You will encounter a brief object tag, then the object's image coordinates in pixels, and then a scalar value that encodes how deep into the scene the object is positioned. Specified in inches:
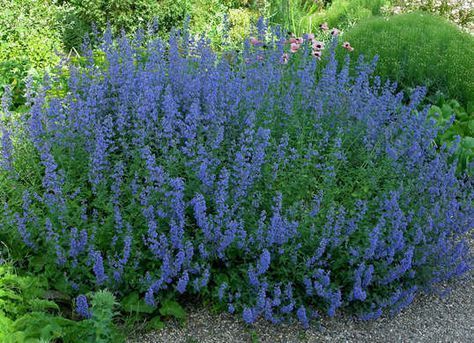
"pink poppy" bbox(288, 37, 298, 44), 241.0
